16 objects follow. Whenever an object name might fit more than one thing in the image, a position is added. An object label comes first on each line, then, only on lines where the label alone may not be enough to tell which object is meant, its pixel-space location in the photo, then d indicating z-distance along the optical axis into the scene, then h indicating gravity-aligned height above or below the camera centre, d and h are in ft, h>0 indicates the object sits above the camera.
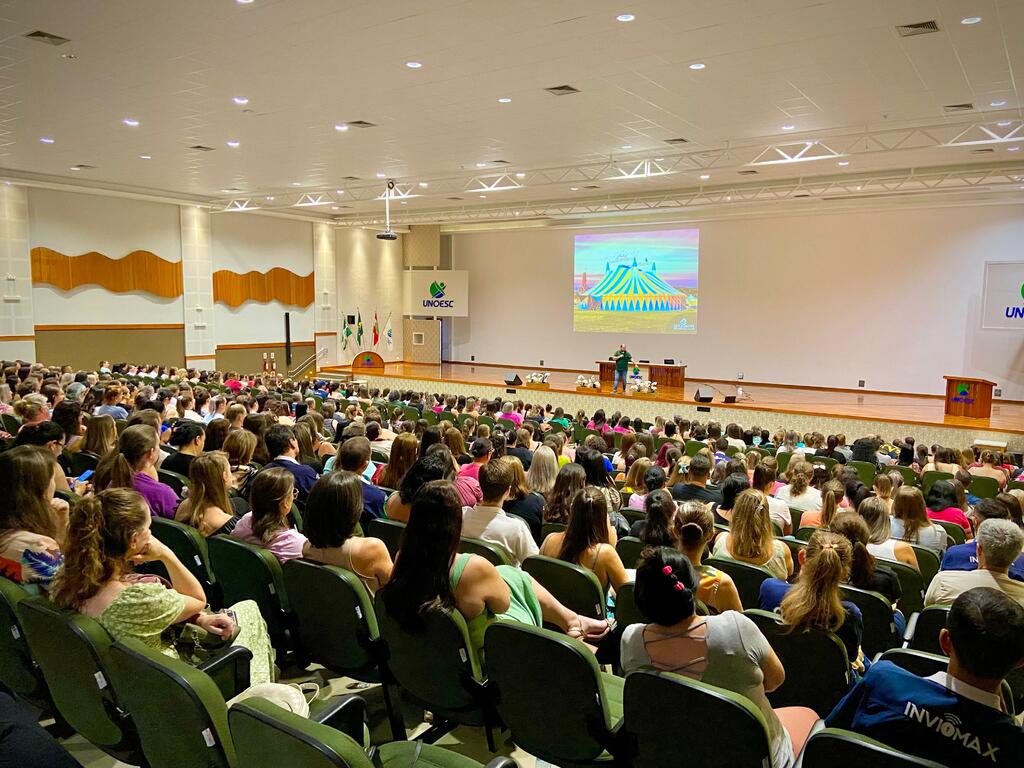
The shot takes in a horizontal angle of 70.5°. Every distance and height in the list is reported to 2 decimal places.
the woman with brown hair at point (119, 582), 7.57 -2.87
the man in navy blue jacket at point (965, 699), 5.69 -3.06
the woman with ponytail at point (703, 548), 9.48 -3.23
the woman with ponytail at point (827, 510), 15.48 -4.03
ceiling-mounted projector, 42.63 +5.03
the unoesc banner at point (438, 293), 75.15 +2.72
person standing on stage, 54.24 -3.24
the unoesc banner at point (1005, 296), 49.14 +2.16
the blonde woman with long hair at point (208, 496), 11.57 -2.92
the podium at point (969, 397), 44.27 -4.34
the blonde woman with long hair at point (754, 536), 11.67 -3.44
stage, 42.96 -5.62
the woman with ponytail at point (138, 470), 12.75 -2.81
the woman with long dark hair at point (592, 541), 10.80 -3.31
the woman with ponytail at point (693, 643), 7.00 -3.15
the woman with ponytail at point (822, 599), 8.54 -3.27
